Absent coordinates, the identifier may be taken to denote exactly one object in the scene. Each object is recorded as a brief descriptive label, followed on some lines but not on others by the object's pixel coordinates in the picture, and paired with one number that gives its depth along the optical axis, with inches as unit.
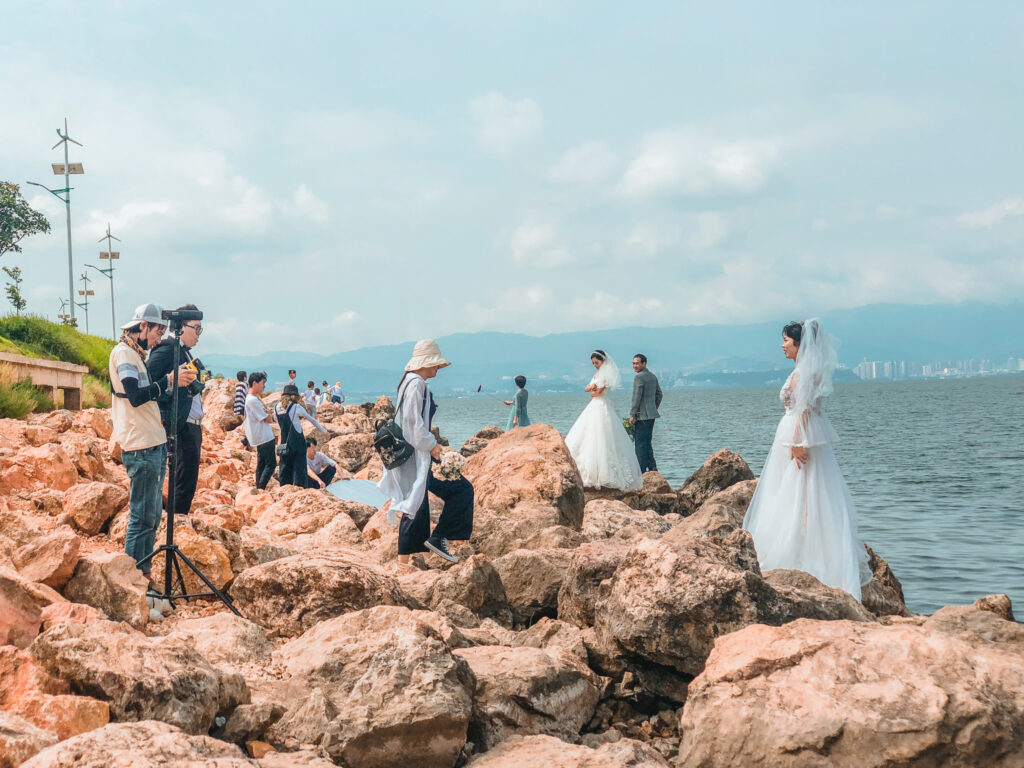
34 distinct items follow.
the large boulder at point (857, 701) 149.1
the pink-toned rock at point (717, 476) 575.2
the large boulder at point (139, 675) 144.3
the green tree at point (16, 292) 1490.8
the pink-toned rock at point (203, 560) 249.0
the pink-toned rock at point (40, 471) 337.4
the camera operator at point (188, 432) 303.5
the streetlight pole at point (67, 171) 1242.0
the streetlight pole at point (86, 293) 2009.8
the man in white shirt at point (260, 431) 472.1
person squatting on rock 534.9
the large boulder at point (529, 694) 175.0
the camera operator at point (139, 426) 246.2
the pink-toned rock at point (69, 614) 178.9
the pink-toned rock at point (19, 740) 120.1
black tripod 233.9
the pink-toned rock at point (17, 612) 172.4
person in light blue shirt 692.7
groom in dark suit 583.8
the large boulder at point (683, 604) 206.2
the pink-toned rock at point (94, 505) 288.0
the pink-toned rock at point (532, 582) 276.5
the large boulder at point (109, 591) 210.8
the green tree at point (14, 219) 1766.7
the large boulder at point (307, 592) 219.1
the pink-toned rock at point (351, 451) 779.4
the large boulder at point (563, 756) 148.8
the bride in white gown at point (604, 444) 551.5
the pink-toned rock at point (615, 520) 412.2
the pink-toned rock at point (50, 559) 207.3
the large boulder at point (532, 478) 397.4
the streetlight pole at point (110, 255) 1797.5
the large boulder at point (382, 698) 155.6
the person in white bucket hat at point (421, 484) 308.3
